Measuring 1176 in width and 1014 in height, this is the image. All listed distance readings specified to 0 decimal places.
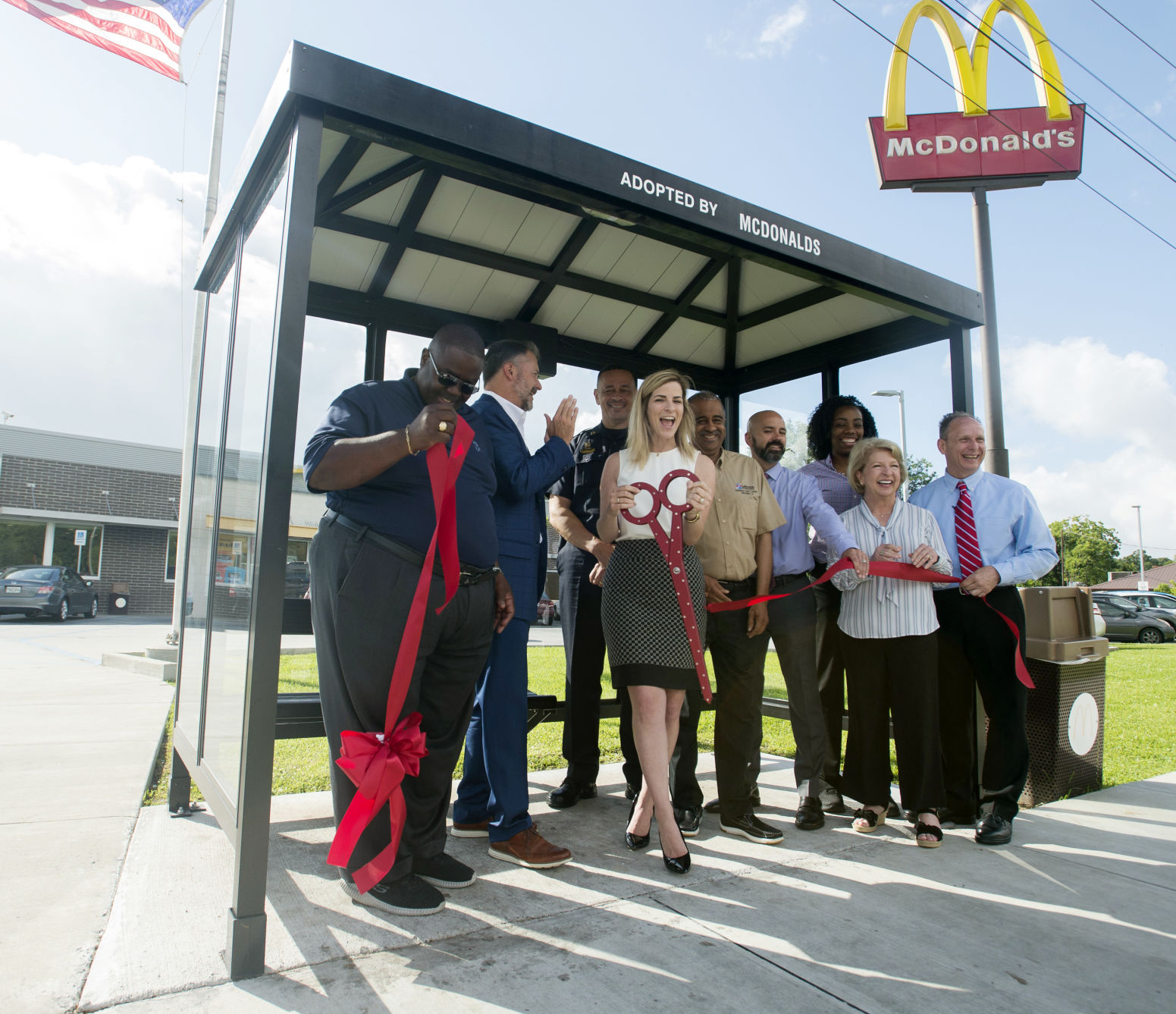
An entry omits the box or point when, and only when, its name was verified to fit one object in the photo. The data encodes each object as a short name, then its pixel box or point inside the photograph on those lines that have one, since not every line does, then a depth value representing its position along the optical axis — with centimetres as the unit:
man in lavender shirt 367
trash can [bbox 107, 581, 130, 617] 2608
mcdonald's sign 1225
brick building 2559
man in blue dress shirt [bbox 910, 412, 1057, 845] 359
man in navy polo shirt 240
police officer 393
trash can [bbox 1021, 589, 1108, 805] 419
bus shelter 228
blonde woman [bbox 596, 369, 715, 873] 304
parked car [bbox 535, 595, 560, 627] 2420
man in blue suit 310
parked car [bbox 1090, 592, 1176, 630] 2338
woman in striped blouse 353
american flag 861
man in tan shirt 354
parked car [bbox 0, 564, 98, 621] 1903
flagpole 855
